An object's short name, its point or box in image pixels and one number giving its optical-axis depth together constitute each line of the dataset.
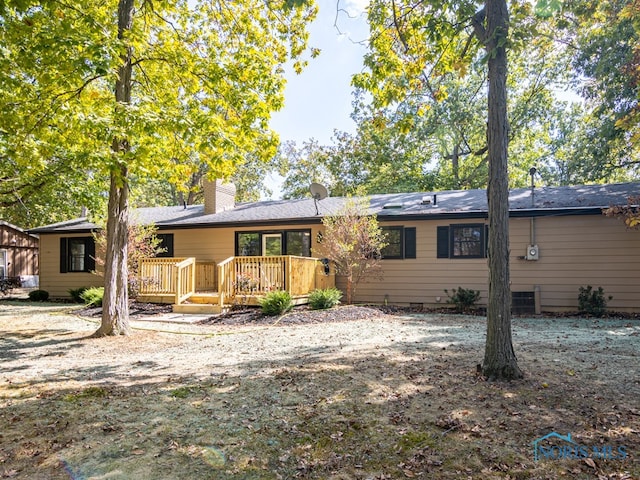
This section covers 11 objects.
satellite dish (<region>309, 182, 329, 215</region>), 13.16
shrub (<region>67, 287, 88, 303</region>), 14.10
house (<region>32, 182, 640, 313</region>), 10.11
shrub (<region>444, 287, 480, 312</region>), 10.62
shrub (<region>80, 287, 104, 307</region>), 11.82
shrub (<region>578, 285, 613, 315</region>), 9.70
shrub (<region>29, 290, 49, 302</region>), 14.97
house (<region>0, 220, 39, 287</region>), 22.31
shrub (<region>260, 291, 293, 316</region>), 9.53
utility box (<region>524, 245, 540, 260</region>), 10.48
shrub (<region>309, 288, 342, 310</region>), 10.15
